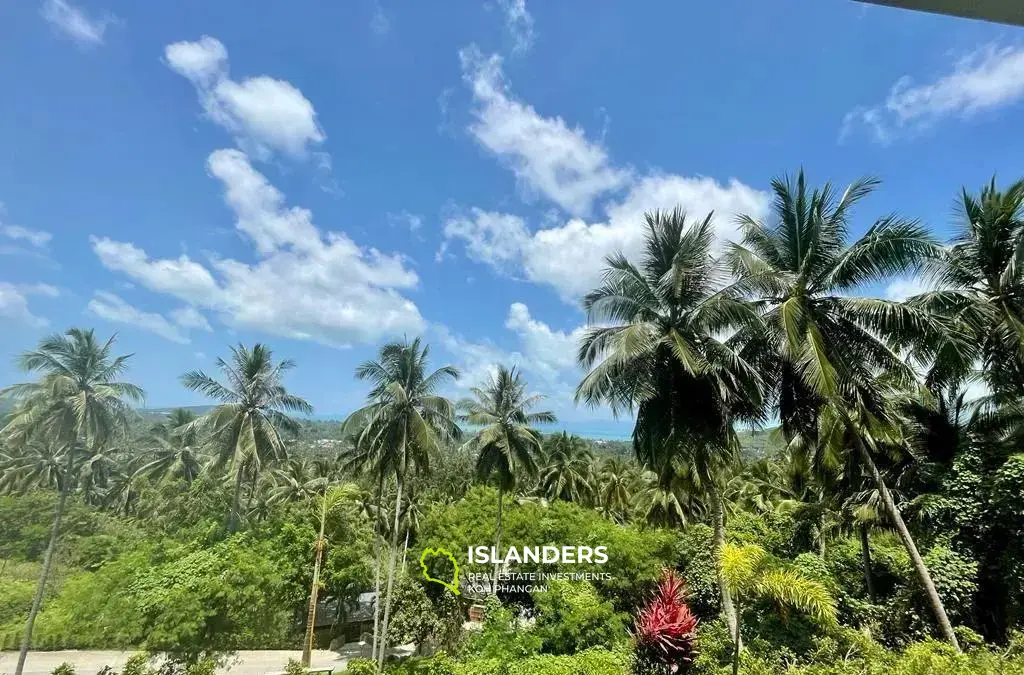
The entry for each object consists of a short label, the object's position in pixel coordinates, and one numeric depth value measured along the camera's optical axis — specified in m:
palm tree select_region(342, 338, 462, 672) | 16.52
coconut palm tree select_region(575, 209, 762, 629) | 11.14
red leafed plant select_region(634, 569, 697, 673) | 11.05
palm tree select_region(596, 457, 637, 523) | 27.98
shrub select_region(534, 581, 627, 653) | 13.91
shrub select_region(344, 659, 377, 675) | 13.38
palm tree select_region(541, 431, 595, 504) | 30.17
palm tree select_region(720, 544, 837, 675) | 8.23
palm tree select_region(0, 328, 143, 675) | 13.79
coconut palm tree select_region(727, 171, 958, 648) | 9.42
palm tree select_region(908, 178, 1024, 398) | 9.70
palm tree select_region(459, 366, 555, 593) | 18.36
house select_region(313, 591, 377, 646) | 20.62
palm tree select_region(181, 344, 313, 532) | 17.59
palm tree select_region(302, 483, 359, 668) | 16.50
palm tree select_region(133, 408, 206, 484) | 26.55
